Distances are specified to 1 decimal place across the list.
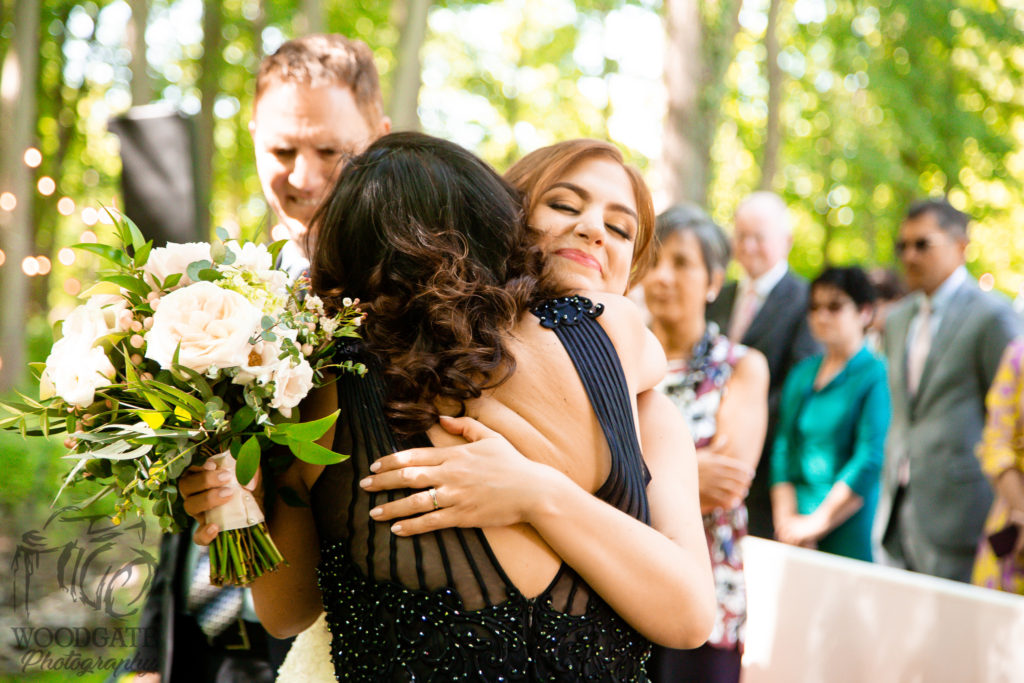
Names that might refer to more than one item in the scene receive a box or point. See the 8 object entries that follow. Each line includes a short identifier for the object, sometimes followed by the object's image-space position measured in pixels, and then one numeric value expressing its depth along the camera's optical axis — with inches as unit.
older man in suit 222.1
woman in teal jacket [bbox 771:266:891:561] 203.0
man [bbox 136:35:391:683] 115.7
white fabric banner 140.6
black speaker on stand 199.8
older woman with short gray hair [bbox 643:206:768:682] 144.8
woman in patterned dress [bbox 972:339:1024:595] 176.6
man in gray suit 227.6
